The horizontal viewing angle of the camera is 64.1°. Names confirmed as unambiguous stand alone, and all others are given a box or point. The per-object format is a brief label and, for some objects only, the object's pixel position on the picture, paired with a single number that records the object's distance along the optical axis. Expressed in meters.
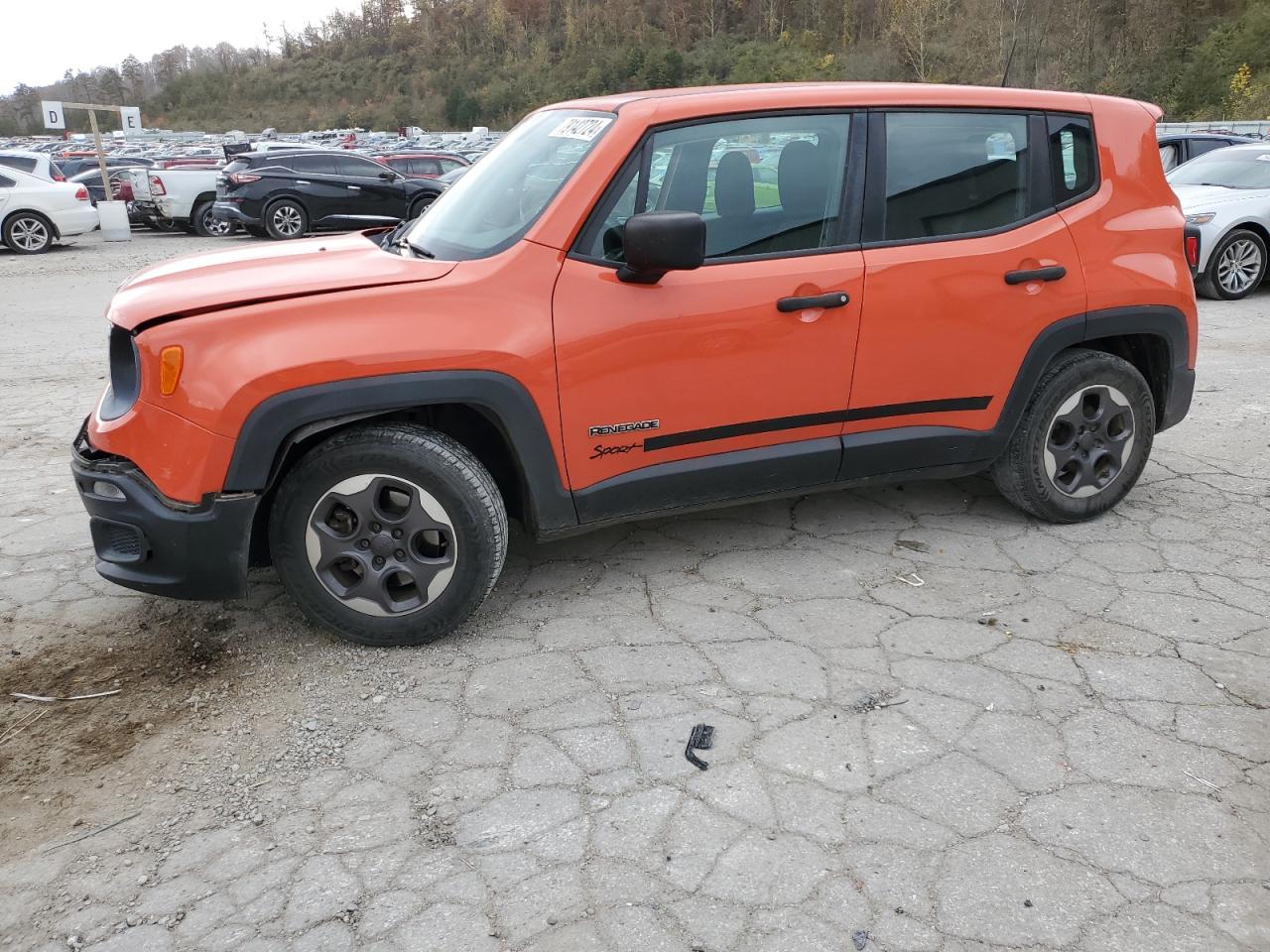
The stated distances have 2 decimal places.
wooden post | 18.15
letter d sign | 22.94
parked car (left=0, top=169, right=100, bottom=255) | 15.23
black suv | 15.84
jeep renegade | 3.12
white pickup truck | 17.47
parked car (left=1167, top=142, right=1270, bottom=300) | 9.37
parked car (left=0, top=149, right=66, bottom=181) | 15.58
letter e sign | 25.24
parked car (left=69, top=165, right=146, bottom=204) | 19.70
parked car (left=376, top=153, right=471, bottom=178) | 19.17
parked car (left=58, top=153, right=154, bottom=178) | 23.49
